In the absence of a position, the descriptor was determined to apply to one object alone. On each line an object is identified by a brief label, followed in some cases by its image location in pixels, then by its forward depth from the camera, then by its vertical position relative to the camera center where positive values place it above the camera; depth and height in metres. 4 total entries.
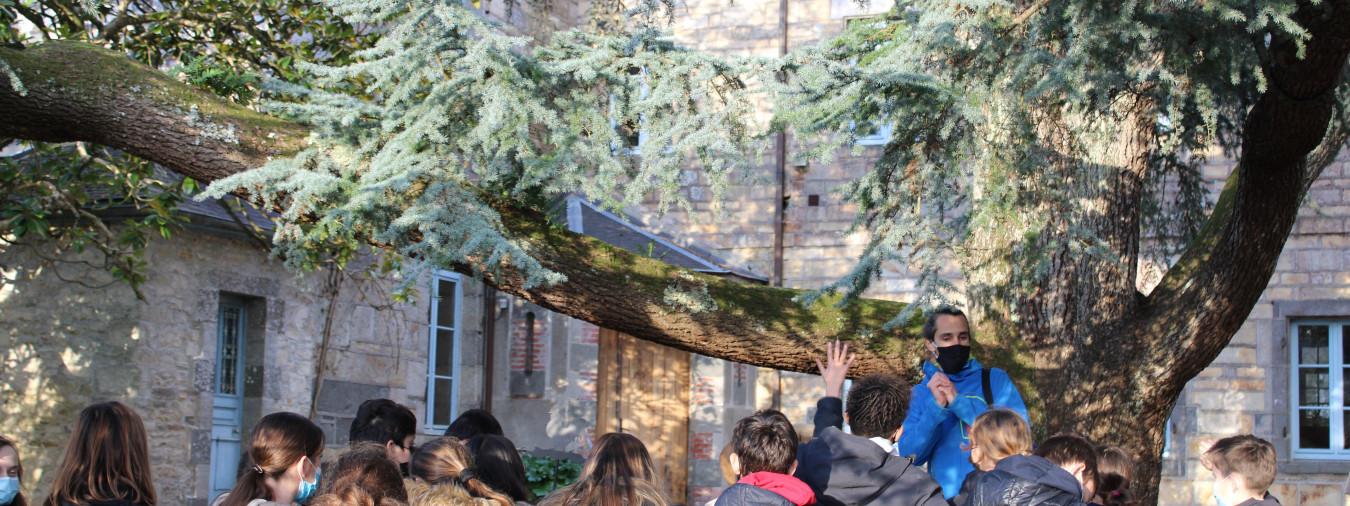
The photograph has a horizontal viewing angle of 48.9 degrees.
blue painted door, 11.45 -0.89
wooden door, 14.19 -0.95
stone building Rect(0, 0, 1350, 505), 10.34 -0.50
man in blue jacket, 5.33 -0.36
